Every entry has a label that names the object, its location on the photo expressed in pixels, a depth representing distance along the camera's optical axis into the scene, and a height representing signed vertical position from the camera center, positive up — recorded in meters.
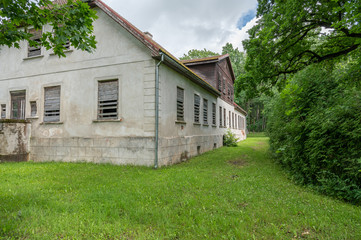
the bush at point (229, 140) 18.52 -1.09
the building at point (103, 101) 8.57 +1.32
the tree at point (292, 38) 8.03 +4.24
